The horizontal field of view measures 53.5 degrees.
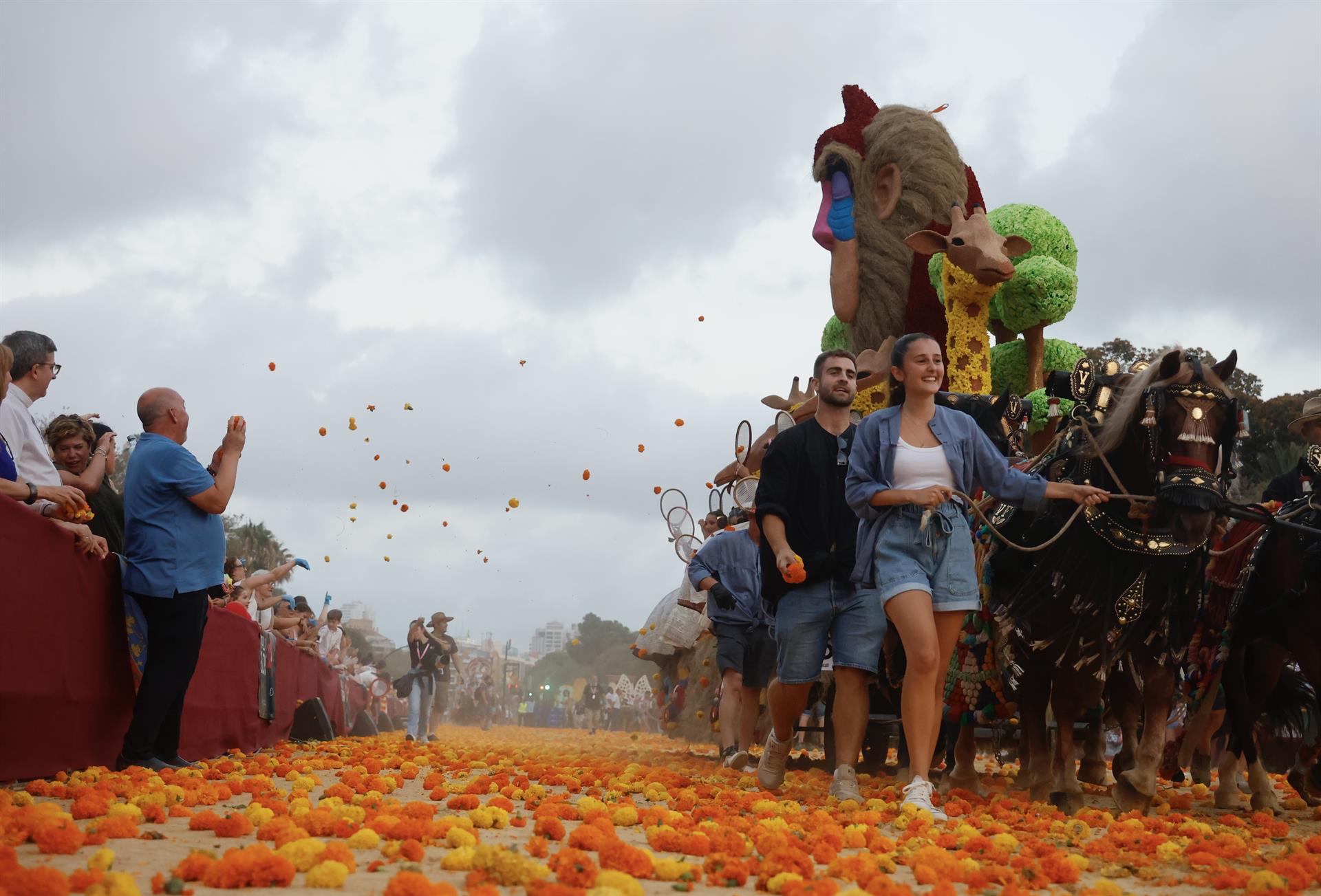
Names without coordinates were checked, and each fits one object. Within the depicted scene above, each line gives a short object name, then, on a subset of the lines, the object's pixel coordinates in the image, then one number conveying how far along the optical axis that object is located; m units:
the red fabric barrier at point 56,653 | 5.34
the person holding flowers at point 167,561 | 6.54
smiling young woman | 5.83
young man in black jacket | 6.49
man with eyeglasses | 6.05
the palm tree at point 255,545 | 46.34
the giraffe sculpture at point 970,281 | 12.46
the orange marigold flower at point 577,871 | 3.27
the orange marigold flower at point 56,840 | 3.65
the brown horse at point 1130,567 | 6.00
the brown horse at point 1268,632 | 6.97
